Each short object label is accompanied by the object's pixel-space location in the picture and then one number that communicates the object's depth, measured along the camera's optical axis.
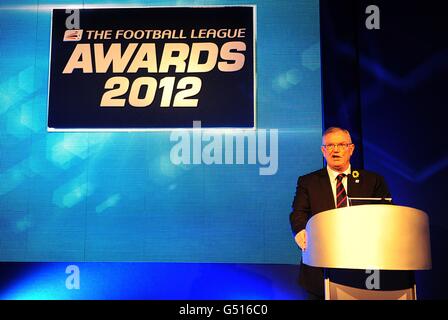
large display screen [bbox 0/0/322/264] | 4.60
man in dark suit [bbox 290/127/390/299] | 2.32
